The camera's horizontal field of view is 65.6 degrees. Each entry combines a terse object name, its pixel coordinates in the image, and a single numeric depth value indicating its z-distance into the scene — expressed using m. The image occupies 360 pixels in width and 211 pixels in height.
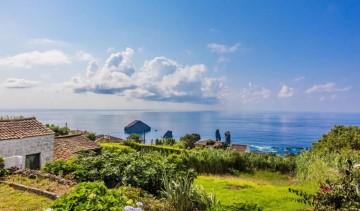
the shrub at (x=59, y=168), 10.52
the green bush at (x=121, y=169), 8.88
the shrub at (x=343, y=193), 5.05
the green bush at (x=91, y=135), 49.63
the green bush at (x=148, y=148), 30.40
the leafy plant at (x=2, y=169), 11.09
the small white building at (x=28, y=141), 18.88
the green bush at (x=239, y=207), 4.44
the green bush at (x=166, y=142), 46.82
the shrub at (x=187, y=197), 6.87
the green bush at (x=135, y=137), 44.98
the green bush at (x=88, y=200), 4.21
